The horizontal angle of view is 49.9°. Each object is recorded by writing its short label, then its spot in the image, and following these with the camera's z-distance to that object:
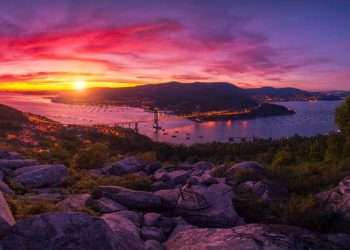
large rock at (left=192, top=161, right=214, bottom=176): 16.92
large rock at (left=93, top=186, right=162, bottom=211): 11.17
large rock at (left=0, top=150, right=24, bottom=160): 16.92
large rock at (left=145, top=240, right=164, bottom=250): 8.08
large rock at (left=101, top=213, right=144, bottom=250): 7.57
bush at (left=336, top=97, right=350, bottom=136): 26.60
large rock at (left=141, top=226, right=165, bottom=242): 8.83
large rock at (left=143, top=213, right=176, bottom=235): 9.69
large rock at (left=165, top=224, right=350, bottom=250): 7.48
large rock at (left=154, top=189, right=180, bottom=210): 11.40
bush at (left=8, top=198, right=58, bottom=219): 8.41
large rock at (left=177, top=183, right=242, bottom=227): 10.07
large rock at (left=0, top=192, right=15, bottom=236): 6.52
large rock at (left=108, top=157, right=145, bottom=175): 17.33
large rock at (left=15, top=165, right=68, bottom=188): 12.98
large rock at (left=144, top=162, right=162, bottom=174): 17.98
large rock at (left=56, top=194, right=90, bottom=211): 9.85
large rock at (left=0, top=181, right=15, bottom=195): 11.12
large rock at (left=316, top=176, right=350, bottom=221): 10.55
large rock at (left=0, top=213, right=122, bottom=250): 6.23
